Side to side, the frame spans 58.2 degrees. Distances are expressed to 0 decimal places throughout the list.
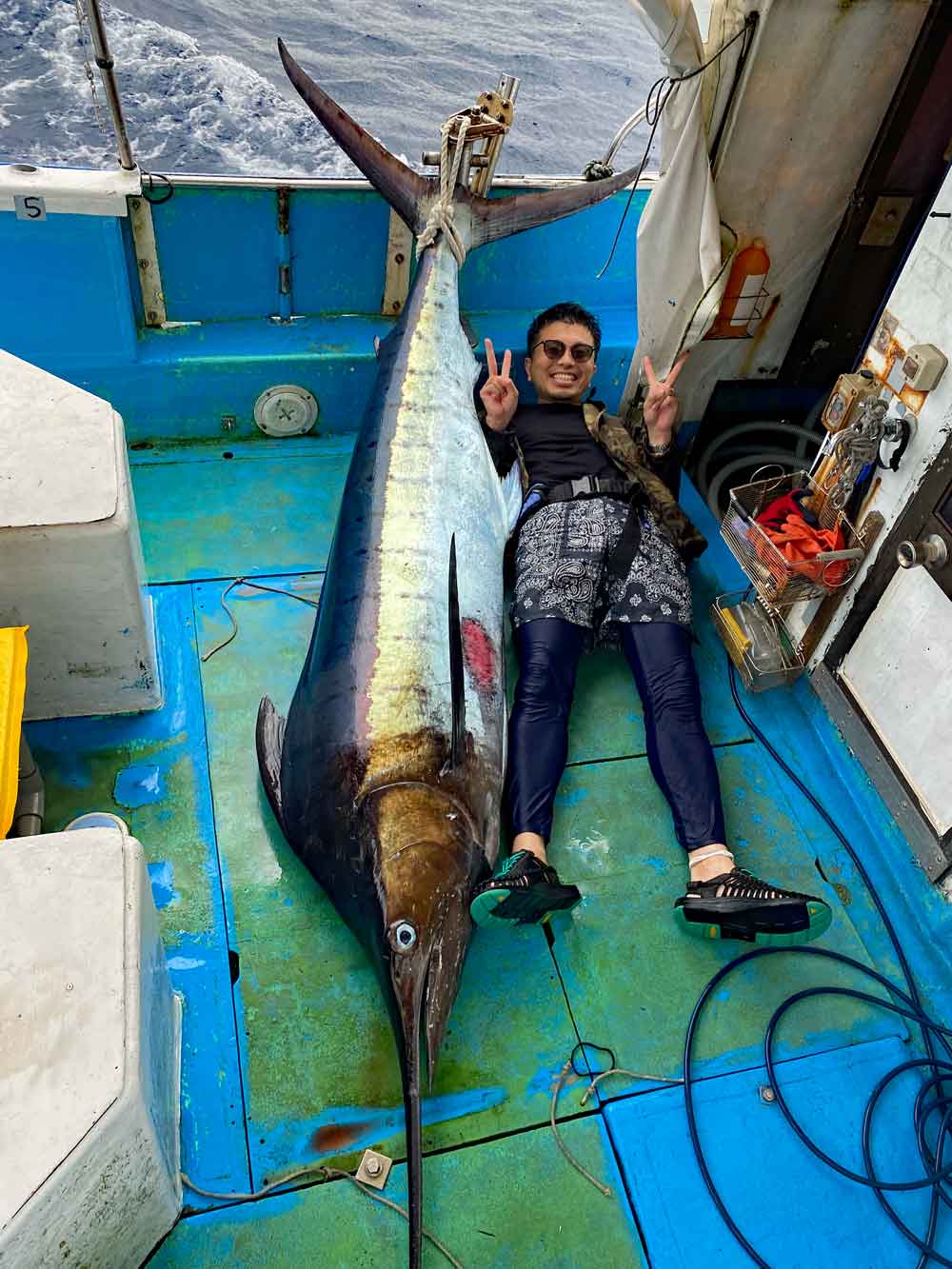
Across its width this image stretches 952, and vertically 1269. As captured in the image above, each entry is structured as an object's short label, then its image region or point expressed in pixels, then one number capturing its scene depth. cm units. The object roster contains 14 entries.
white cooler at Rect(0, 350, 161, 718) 203
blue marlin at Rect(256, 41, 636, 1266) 195
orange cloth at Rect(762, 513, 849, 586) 246
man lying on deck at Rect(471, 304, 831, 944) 214
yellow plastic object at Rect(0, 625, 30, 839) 171
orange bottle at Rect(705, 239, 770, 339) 322
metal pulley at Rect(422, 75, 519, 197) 324
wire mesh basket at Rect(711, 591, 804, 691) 279
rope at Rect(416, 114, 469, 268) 330
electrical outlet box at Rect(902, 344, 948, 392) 215
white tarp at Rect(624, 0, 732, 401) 259
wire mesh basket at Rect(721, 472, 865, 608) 244
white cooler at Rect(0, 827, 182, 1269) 119
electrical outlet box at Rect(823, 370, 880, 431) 236
